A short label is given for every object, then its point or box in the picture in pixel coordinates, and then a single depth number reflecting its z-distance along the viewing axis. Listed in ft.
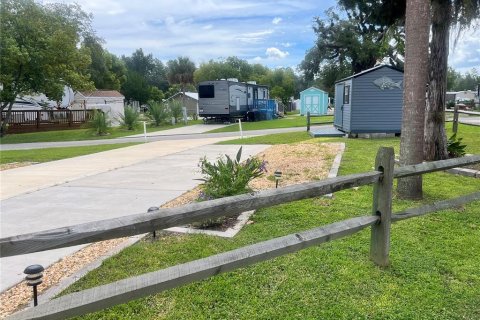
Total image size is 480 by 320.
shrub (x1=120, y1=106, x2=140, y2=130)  86.02
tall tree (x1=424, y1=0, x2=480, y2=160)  25.50
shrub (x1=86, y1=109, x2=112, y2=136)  74.69
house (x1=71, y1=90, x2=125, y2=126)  125.32
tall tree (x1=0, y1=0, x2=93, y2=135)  68.64
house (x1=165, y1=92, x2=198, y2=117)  160.10
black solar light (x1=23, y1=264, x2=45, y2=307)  7.90
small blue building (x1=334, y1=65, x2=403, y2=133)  47.85
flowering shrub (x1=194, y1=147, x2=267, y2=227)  17.35
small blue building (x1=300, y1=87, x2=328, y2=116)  138.92
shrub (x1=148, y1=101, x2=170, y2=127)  96.37
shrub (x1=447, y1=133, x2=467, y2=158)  28.68
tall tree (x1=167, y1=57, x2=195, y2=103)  238.27
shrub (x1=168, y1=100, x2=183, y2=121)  103.09
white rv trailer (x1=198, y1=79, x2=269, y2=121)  96.89
